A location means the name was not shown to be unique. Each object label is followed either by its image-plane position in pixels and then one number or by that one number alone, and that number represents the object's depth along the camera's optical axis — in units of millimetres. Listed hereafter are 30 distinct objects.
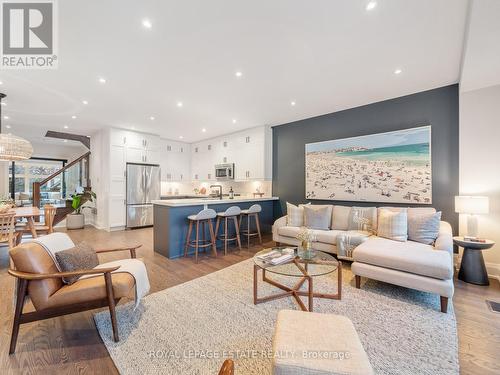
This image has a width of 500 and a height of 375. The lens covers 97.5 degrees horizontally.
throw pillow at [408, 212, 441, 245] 3016
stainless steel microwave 6305
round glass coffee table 2216
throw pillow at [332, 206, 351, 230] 4008
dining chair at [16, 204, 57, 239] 4055
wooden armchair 1635
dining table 3571
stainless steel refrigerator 6168
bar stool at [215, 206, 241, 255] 4098
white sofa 2217
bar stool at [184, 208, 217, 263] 3728
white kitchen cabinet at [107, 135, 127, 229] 5879
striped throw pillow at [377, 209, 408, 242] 3160
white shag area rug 1548
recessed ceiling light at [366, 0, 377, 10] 1919
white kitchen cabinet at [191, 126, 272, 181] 5727
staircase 6812
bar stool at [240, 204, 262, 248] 4484
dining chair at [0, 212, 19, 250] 3231
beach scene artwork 3693
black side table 2796
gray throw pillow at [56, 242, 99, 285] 1839
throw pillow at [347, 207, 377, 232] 3705
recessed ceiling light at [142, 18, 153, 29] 2127
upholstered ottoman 1024
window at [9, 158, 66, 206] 7711
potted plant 6316
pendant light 3760
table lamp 2825
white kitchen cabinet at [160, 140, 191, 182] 7242
